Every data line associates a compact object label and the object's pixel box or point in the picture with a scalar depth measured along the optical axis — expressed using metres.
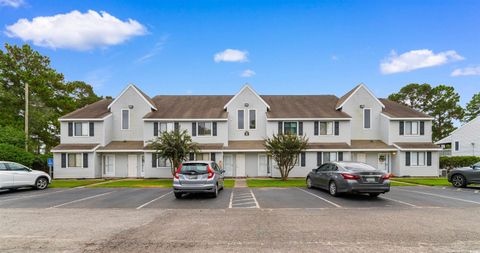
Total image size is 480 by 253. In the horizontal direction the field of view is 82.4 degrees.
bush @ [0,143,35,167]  21.61
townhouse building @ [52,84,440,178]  24.34
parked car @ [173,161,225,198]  11.73
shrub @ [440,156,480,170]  27.00
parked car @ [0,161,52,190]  14.71
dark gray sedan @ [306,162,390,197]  11.58
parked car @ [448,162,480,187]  16.25
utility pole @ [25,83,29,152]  24.89
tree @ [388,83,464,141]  46.72
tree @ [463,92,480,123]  48.88
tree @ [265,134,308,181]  20.78
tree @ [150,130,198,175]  19.86
